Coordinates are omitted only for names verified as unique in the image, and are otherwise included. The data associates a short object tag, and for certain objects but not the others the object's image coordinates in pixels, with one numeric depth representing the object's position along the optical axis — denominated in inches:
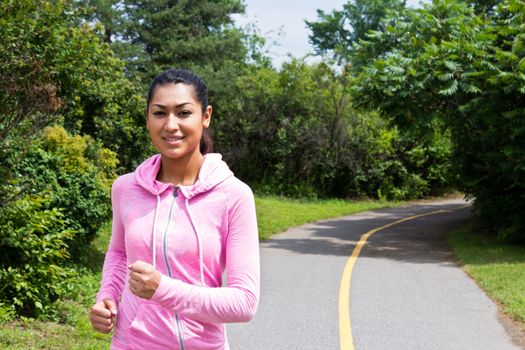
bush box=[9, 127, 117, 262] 414.9
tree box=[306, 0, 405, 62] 2746.1
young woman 94.3
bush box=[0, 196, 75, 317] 315.3
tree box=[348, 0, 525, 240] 646.5
